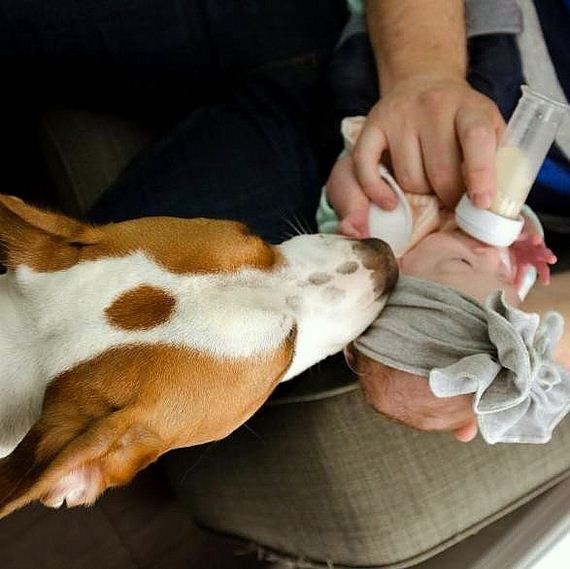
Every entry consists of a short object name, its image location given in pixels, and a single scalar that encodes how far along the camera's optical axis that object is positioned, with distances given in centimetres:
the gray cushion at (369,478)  100
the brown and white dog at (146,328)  90
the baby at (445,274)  93
